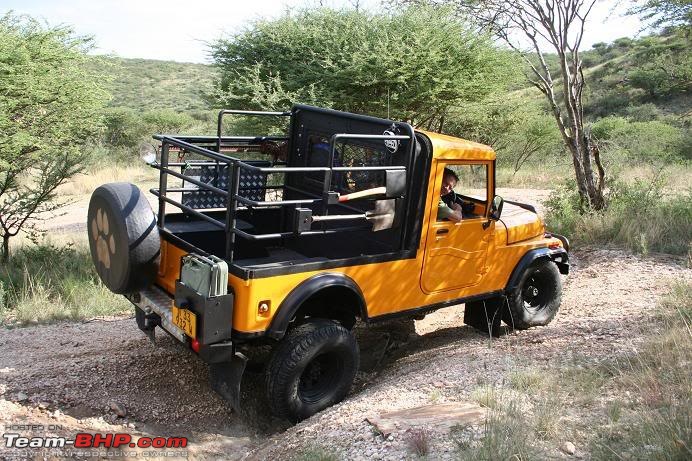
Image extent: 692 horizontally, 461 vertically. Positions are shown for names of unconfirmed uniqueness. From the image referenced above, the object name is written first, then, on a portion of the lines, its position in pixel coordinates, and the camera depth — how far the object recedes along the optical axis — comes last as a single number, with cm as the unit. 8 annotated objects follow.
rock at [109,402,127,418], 438
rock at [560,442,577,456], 320
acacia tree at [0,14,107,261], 862
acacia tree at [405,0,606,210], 1011
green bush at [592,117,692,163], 1881
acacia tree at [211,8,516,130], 1176
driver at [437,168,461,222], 515
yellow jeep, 405
